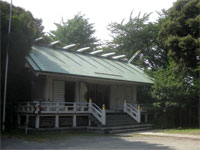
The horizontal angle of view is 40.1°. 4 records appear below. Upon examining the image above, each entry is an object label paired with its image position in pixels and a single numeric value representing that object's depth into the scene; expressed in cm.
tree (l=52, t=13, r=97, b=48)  4906
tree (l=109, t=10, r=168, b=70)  3812
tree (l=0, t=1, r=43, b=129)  1698
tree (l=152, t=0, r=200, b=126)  1902
